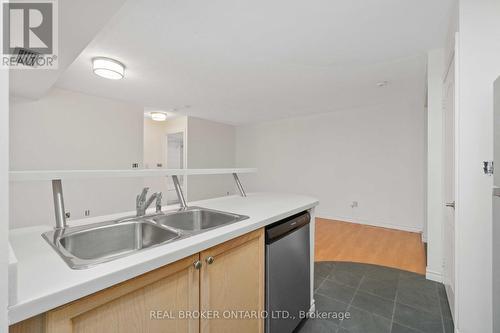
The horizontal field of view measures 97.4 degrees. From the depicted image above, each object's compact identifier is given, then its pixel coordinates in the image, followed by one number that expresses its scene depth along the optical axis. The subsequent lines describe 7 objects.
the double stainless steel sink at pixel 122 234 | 0.99
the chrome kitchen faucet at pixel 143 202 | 1.31
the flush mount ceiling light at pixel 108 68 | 2.51
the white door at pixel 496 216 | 1.00
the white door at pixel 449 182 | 1.73
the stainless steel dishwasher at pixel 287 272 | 1.27
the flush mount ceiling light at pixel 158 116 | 5.09
